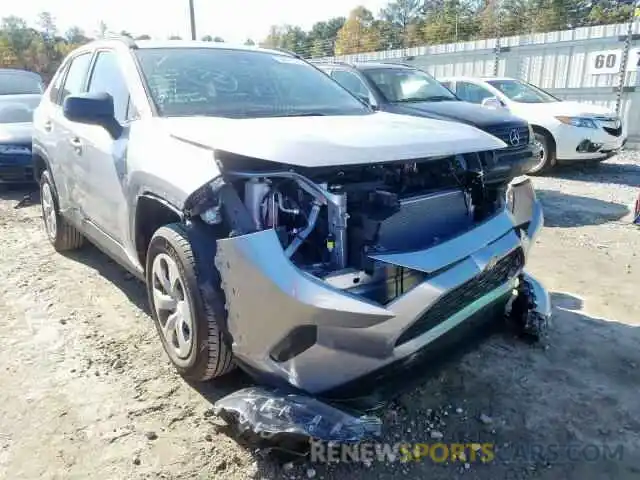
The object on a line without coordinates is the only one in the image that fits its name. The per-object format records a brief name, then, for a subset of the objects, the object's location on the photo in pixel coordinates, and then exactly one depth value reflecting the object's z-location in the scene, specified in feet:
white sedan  29.07
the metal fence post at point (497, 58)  45.85
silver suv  7.23
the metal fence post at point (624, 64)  37.81
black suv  20.89
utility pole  62.13
